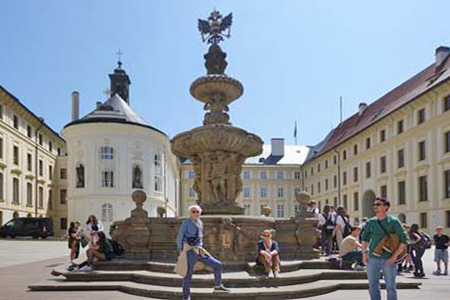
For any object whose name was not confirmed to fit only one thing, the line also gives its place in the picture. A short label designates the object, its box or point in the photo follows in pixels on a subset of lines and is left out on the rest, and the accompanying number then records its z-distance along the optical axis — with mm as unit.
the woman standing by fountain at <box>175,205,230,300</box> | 6625
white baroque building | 38062
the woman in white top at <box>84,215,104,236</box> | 10688
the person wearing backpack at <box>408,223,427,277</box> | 11031
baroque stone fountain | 9352
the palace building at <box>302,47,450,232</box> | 32219
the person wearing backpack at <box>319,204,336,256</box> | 12172
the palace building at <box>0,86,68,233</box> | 38594
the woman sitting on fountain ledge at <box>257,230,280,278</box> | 8133
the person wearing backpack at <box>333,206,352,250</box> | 11883
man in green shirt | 5633
